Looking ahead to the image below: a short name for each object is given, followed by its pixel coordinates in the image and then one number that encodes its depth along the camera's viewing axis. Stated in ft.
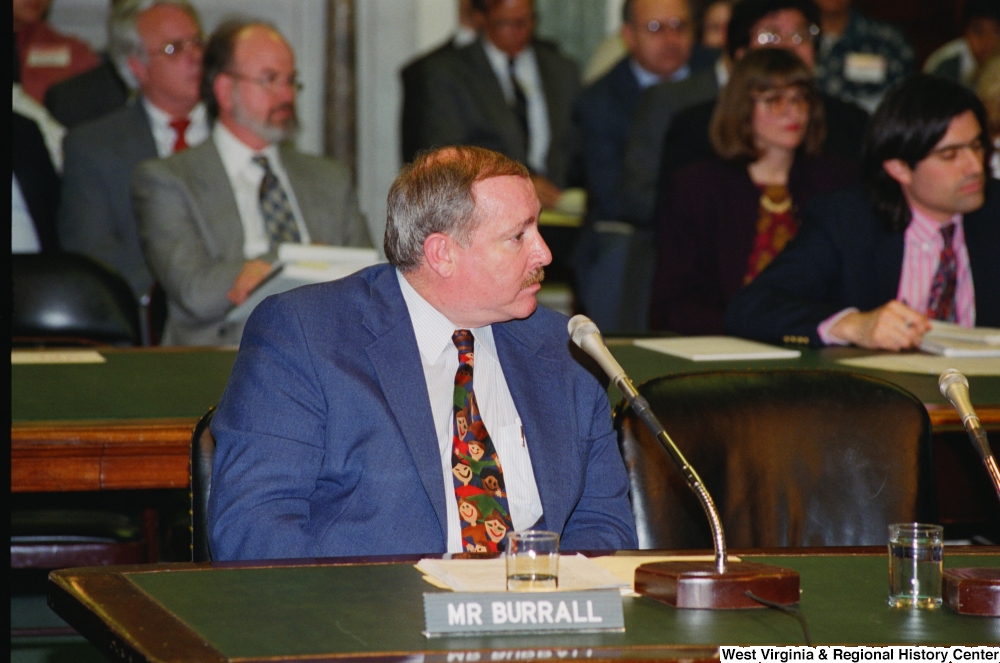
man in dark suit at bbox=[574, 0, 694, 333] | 37.96
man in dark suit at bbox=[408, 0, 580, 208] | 39.99
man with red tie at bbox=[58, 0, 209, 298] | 32.17
